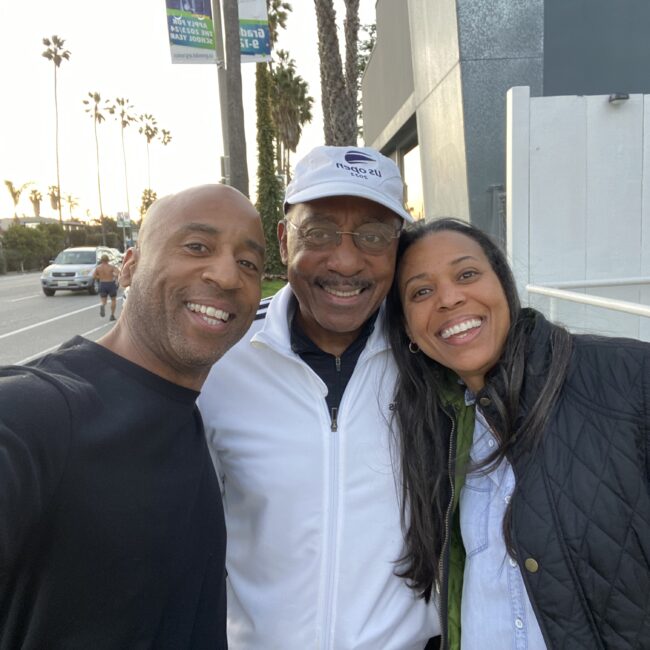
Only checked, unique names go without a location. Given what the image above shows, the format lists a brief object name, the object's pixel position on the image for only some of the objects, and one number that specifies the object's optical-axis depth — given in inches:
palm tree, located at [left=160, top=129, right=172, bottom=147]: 3737.7
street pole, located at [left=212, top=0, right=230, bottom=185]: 383.6
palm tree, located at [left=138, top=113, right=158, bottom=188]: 3372.3
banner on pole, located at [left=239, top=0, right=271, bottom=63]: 376.5
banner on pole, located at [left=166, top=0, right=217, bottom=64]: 336.8
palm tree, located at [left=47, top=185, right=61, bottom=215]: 3552.2
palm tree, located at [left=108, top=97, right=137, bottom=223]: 3038.9
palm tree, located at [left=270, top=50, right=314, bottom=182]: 1568.7
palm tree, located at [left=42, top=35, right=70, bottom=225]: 2089.9
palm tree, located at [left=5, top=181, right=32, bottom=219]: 3014.3
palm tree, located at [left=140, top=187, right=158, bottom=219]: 3356.3
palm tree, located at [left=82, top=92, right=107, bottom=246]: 2573.8
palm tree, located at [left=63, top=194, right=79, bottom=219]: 3798.5
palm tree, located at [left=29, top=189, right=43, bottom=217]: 3568.2
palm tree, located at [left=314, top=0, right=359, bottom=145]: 425.4
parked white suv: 906.1
